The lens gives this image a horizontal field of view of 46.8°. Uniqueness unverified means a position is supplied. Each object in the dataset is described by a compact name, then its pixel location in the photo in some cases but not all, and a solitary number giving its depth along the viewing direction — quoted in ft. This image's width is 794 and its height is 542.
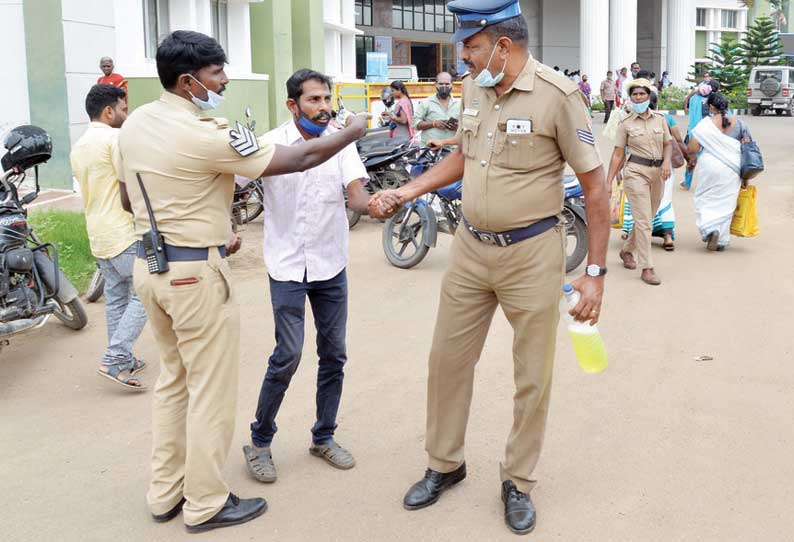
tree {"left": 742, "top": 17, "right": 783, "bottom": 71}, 134.00
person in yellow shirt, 18.43
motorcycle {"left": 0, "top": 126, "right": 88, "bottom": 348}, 19.15
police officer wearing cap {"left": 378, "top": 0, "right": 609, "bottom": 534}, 12.01
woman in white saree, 31.89
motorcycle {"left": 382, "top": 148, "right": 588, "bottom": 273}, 28.53
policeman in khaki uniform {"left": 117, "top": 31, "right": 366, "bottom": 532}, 11.56
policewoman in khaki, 27.96
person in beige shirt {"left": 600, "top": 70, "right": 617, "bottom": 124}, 98.89
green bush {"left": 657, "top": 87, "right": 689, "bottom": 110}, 116.57
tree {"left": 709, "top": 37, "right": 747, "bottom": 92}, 125.90
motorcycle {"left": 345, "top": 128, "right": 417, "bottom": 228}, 36.94
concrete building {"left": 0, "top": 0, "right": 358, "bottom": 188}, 37.45
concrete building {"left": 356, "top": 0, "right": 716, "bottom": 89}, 124.57
